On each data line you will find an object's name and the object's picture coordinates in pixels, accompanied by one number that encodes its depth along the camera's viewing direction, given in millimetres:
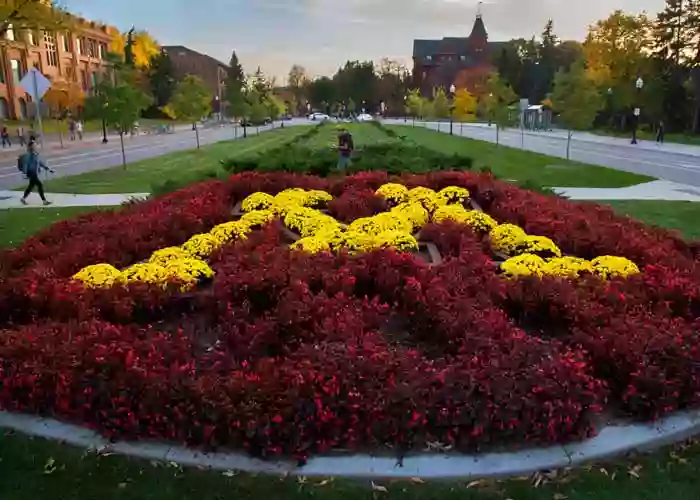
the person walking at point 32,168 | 14414
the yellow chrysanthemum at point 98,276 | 5348
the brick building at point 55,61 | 56938
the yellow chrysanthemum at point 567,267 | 5586
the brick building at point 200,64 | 114688
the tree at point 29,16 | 19328
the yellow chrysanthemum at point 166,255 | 6042
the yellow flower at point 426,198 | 8875
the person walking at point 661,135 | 40344
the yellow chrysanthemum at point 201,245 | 6535
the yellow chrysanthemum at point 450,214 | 7742
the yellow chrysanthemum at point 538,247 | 6433
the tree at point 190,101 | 38656
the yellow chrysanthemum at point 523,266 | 5598
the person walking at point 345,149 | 14939
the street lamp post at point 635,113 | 39856
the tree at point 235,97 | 47250
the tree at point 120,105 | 24672
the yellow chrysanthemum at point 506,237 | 6680
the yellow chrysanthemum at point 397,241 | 6426
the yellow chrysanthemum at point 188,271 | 5398
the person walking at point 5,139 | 39175
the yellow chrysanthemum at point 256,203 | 9000
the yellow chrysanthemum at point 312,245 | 6344
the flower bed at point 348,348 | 3469
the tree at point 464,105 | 56188
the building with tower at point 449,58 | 112312
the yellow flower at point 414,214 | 7824
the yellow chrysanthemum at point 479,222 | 7582
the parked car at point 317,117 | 96775
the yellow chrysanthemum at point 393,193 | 9320
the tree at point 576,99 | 28016
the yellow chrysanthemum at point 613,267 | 5609
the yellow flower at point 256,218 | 7871
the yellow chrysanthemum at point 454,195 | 9395
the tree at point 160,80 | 85188
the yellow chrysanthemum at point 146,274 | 5340
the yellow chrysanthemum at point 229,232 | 7082
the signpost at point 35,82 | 17625
